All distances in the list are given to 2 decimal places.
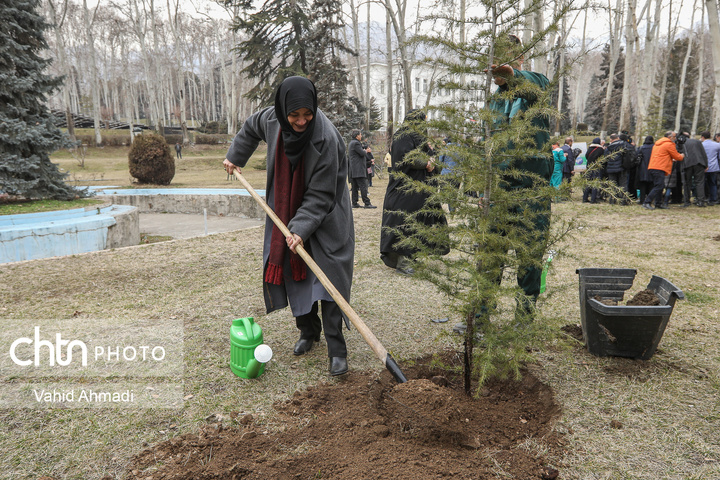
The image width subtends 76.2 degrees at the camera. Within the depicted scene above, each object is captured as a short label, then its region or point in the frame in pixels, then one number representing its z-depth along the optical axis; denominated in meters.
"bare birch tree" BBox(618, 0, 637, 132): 17.13
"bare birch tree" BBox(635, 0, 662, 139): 18.58
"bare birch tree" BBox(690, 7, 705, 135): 27.56
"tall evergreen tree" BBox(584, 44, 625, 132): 36.66
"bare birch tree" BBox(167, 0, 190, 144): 30.06
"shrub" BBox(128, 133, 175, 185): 15.59
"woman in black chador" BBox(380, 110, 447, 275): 5.43
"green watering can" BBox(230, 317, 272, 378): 3.09
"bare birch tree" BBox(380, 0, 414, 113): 21.47
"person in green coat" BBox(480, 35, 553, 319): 2.58
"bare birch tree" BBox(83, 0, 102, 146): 29.32
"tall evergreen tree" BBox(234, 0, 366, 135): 20.80
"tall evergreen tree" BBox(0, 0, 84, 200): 8.66
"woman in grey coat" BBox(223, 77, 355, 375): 3.00
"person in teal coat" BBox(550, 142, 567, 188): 11.53
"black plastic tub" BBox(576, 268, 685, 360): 3.05
